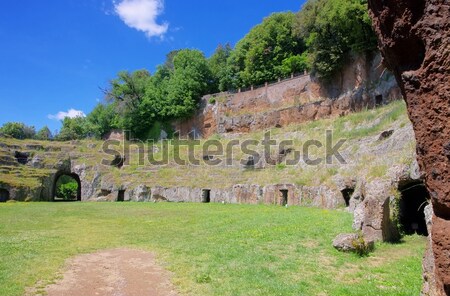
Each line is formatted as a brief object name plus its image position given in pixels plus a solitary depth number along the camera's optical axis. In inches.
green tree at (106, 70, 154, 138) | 2559.1
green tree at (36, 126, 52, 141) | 2447.3
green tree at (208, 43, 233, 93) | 2469.2
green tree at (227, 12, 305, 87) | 2210.9
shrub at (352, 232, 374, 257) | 389.1
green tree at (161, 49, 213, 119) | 2395.2
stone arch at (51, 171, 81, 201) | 1519.4
